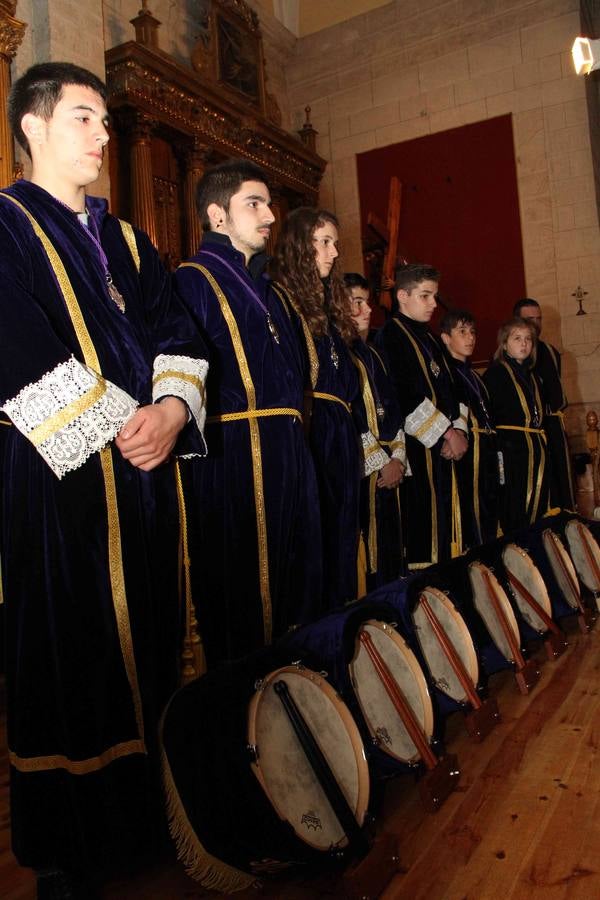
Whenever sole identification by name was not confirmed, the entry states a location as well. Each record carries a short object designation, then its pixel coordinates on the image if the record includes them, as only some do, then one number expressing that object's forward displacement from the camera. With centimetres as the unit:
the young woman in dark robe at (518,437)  496
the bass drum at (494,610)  267
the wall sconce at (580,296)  865
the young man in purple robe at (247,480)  226
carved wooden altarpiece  694
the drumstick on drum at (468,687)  222
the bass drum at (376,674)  172
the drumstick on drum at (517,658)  263
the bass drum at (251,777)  146
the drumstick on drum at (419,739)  182
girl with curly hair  279
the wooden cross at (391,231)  833
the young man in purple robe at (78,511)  149
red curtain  920
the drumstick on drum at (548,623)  297
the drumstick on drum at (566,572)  337
